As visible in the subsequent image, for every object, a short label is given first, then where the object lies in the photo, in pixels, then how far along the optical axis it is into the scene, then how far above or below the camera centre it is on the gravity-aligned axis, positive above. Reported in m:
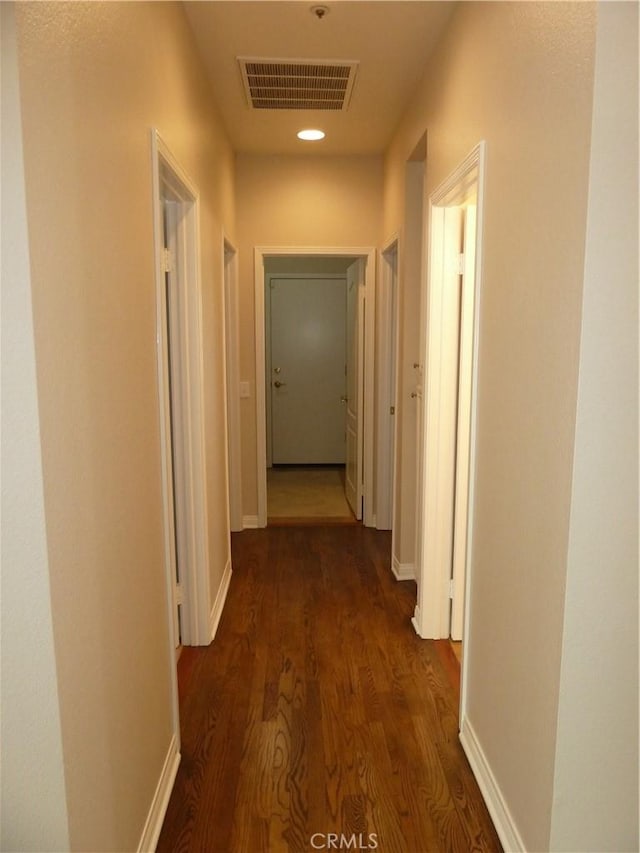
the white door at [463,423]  2.57 -0.34
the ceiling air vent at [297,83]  2.75 +1.29
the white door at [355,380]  4.50 -0.26
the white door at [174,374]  2.46 -0.12
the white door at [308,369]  6.40 -0.25
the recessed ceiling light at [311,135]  3.69 +1.31
